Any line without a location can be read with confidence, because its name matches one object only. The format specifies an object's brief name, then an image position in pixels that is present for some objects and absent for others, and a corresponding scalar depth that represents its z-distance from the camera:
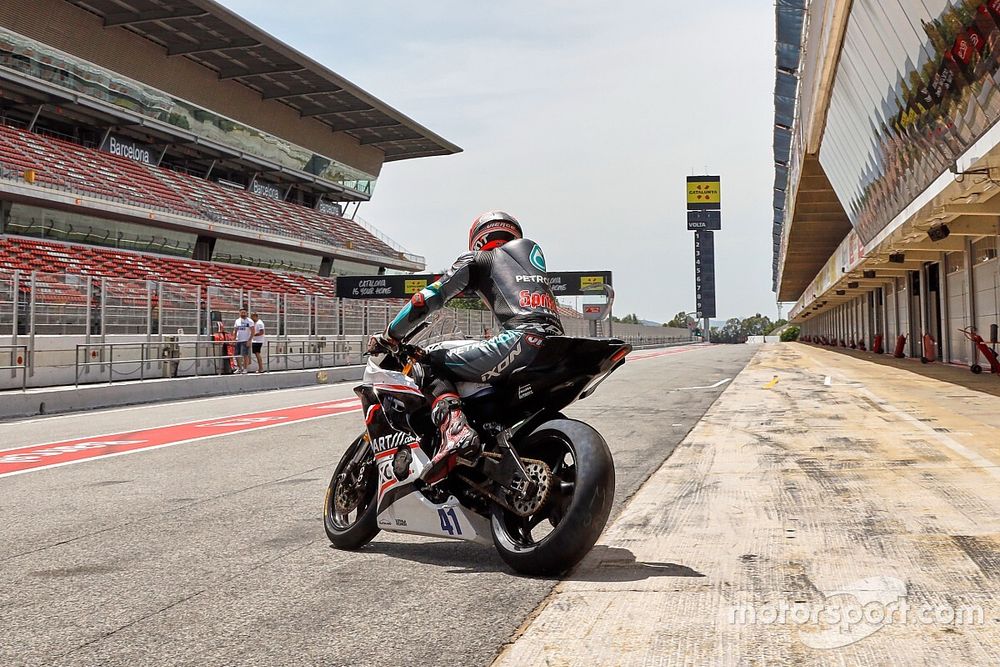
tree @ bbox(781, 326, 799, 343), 104.99
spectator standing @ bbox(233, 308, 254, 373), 20.92
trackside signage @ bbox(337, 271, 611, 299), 48.12
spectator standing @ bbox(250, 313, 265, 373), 21.44
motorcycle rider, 3.69
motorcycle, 3.41
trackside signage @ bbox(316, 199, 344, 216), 65.06
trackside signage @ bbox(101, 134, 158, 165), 43.94
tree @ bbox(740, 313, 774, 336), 181.00
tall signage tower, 146.12
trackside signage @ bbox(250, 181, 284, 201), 56.59
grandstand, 36.16
